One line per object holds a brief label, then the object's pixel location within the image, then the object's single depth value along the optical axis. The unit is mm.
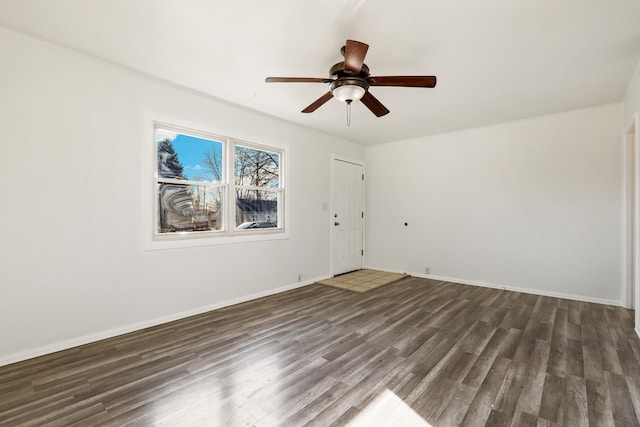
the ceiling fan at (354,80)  2227
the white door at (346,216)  5410
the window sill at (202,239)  3166
